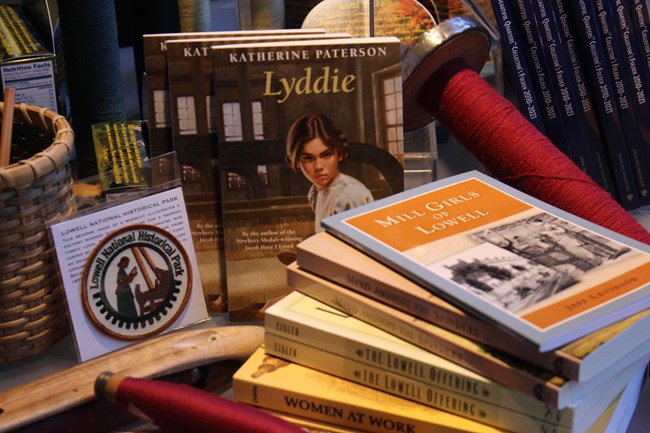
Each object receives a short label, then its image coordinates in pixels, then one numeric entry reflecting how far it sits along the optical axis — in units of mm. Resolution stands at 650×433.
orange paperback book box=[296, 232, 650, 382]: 699
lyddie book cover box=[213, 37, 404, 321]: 997
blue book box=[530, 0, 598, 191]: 1248
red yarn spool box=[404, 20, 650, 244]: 1080
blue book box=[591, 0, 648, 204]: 1287
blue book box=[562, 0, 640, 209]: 1275
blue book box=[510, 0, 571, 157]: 1237
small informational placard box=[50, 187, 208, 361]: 943
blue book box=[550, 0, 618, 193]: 1274
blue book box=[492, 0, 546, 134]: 1233
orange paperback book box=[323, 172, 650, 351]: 736
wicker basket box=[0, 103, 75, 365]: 878
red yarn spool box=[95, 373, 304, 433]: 722
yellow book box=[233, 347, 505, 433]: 758
